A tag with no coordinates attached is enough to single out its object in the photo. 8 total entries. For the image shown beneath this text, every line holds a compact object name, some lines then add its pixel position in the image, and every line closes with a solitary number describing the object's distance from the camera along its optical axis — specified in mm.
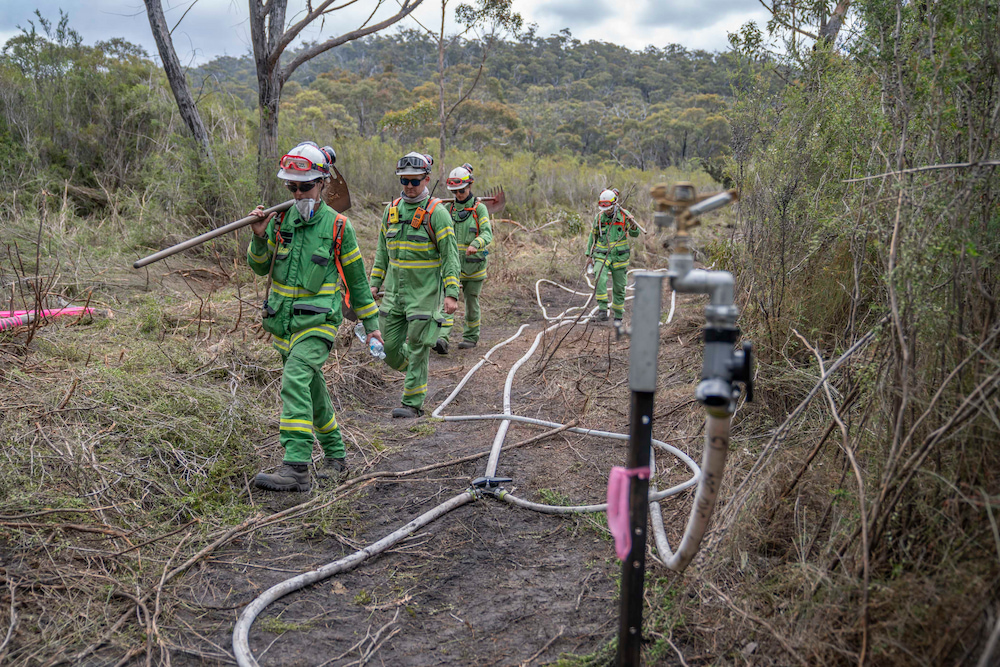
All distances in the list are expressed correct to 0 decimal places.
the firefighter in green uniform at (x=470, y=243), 8312
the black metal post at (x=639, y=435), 1984
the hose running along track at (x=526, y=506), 2049
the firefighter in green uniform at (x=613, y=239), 9383
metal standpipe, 1935
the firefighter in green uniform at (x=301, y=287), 4113
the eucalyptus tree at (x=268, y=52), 9461
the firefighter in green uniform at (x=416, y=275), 5727
